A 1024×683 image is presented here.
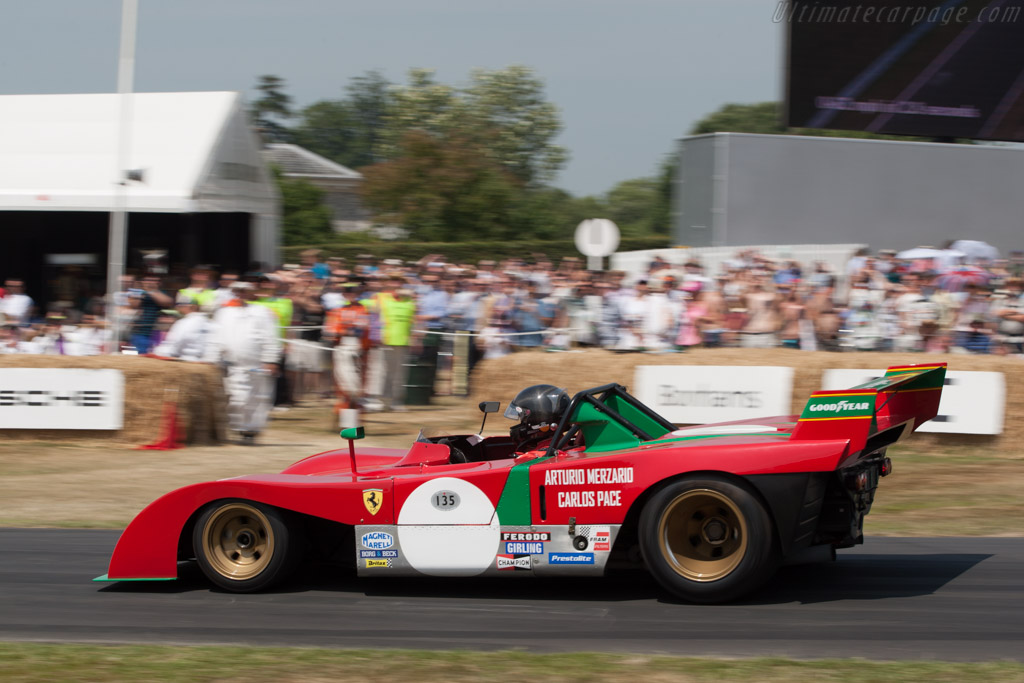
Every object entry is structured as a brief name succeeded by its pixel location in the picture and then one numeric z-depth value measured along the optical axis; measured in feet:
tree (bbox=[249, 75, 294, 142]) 348.59
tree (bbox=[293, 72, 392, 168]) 446.60
